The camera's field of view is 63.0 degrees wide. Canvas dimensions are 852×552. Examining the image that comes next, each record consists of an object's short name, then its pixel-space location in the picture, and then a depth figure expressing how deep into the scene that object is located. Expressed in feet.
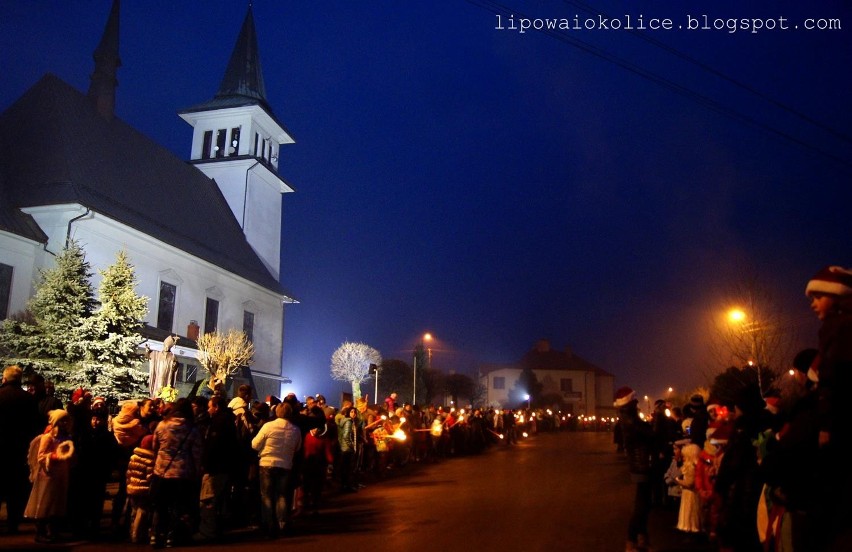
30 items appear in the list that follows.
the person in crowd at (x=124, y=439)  34.32
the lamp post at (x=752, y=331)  66.39
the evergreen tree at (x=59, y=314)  73.61
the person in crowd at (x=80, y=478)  33.99
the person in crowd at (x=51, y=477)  30.99
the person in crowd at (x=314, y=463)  42.14
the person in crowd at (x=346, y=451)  53.57
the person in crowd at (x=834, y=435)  11.04
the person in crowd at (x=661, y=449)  29.55
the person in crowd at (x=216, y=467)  32.73
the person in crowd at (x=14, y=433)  32.63
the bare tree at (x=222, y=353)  122.93
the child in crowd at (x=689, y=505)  34.37
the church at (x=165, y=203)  108.88
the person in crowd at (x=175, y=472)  30.73
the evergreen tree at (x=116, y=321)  74.90
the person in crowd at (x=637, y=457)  28.43
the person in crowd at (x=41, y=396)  38.93
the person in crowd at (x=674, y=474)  39.47
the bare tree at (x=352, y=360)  177.58
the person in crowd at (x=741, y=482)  23.73
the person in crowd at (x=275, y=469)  33.58
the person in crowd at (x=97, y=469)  34.30
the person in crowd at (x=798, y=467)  12.13
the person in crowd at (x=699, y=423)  37.78
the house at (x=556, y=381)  327.67
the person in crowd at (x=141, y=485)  31.42
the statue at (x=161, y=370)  72.37
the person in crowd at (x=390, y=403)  73.80
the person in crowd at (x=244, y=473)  37.63
